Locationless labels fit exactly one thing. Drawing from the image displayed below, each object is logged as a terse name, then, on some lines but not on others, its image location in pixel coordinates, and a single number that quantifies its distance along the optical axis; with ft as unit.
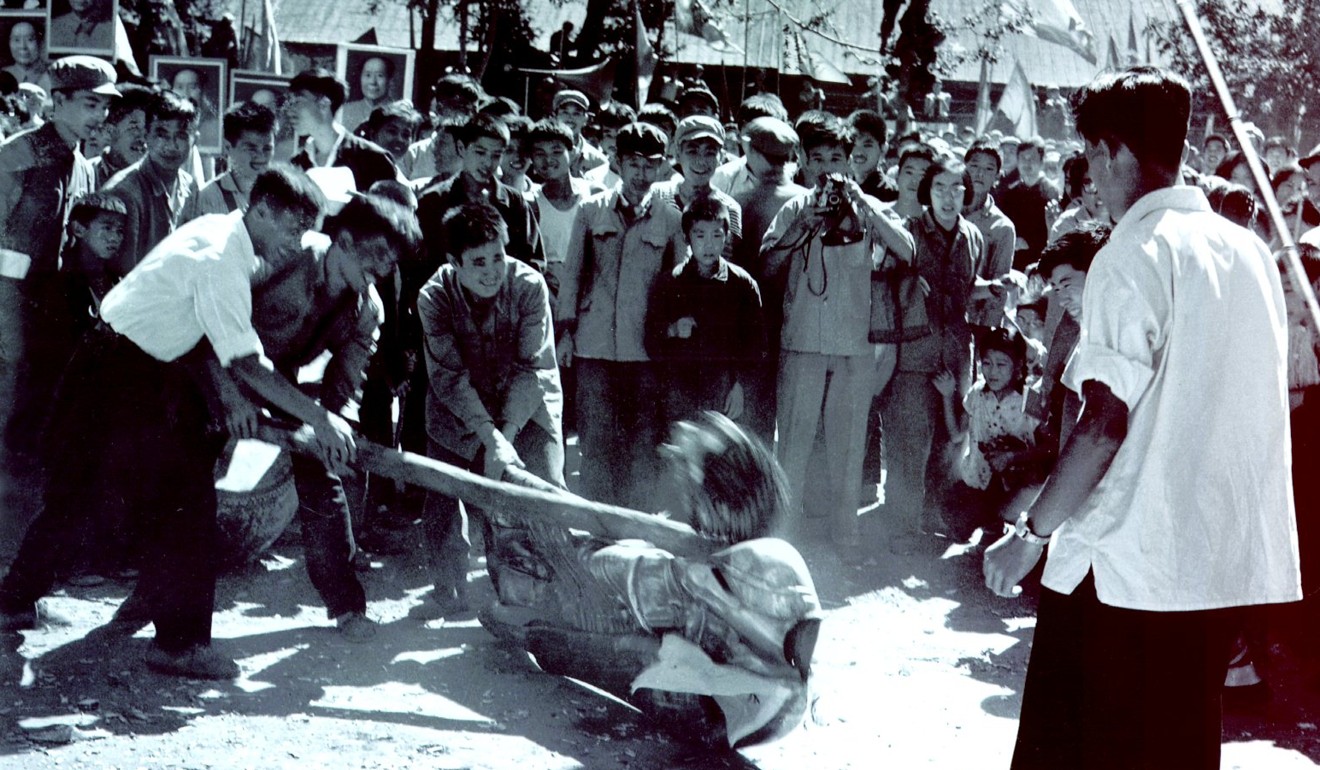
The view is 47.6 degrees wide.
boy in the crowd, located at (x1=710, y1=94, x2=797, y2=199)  26.40
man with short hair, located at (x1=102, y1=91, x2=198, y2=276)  22.65
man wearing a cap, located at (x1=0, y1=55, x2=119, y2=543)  23.20
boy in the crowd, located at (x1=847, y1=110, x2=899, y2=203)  29.12
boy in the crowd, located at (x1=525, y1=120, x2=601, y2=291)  26.86
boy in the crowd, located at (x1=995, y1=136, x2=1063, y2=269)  39.32
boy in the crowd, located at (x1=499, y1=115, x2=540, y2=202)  27.32
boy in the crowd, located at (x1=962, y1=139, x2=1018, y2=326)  28.27
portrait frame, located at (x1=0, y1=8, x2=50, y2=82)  31.91
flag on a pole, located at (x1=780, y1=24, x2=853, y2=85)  60.15
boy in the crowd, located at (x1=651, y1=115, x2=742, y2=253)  23.82
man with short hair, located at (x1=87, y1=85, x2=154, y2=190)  24.82
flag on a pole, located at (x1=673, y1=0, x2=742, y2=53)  54.08
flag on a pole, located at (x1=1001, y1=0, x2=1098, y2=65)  49.73
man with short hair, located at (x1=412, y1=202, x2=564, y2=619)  19.67
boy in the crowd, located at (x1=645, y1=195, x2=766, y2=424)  22.74
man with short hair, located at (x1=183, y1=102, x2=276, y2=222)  23.97
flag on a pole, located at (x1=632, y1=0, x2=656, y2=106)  49.96
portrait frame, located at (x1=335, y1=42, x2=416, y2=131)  37.93
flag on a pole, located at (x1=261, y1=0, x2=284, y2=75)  48.67
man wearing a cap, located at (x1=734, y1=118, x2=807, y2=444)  24.71
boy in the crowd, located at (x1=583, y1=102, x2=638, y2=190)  35.53
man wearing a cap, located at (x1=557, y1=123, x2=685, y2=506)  23.68
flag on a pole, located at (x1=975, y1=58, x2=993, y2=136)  60.90
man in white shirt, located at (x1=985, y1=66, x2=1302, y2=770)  10.62
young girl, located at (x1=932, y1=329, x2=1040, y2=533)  23.54
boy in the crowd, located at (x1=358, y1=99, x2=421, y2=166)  30.50
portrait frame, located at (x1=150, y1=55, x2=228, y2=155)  32.58
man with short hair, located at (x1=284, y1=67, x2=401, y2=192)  29.14
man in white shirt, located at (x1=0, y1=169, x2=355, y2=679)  16.72
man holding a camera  24.32
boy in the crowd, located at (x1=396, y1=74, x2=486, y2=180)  30.76
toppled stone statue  14.67
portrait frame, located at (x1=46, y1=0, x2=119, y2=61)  31.04
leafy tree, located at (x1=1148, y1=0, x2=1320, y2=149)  58.65
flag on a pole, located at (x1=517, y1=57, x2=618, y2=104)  50.21
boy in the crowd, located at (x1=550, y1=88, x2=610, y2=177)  34.09
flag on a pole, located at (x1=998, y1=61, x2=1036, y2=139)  57.31
